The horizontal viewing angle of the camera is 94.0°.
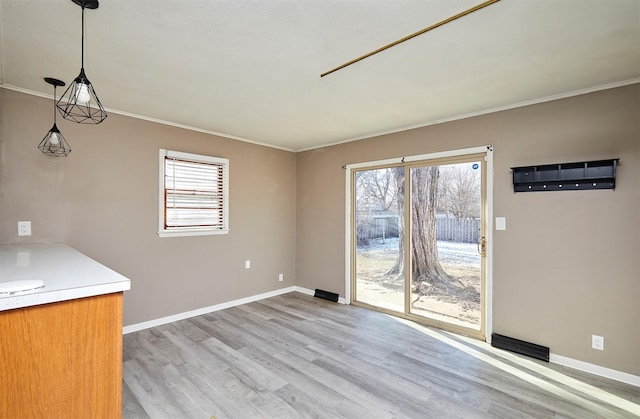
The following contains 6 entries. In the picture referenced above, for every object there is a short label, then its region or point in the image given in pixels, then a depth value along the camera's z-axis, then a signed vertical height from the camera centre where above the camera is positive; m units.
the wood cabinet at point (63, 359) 1.05 -0.57
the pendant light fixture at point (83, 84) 1.55 +0.67
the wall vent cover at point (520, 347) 2.84 -1.33
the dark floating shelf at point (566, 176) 2.55 +0.34
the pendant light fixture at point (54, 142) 2.66 +0.65
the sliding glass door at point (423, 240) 3.40 -0.36
